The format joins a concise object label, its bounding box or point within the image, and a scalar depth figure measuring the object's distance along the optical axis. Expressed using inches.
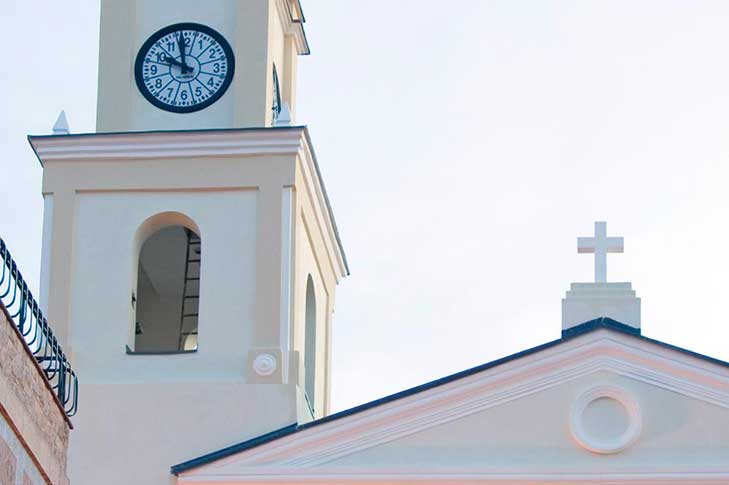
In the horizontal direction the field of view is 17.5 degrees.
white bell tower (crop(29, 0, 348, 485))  964.6
